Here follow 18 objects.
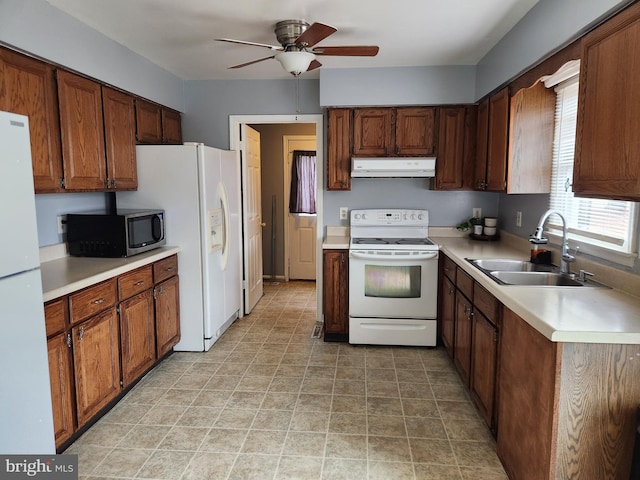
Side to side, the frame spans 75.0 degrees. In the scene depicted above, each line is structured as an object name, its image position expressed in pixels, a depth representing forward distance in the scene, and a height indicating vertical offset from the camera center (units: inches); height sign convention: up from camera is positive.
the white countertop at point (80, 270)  80.9 -17.5
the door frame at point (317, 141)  160.1 +20.0
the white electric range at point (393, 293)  135.8 -33.3
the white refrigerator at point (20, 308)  57.8 -16.6
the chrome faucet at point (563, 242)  89.0 -10.8
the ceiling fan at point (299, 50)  98.9 +33.8
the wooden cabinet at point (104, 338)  81.0 -33.8
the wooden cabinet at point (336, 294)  142.6 -35.0
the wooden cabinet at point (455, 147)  143.9 +15.4
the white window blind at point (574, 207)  82.2 -3.5
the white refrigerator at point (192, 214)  128.0 -6.7
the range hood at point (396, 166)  140.6 +8.6
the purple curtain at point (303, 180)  227.6 +6.6
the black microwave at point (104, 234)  107.8 -10.9
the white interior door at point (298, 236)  229.1 -24.6
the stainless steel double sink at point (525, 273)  89.0 -18.9
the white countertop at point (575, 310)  57.2 -18.7
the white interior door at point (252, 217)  172.3 -10.7
